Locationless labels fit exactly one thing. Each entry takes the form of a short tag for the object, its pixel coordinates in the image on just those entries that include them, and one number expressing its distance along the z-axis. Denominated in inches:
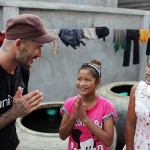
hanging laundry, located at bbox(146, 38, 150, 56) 256.5
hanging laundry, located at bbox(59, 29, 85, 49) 193.3
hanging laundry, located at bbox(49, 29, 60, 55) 188.1
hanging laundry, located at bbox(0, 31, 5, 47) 151.5
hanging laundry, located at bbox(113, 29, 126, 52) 239.6
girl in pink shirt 83.7
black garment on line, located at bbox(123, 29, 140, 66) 241.6
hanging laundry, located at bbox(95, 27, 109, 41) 219.3
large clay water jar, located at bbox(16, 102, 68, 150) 99.7
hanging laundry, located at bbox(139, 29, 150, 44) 247.9
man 70.7
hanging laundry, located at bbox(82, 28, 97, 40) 210.5
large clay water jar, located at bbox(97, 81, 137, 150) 147.5
